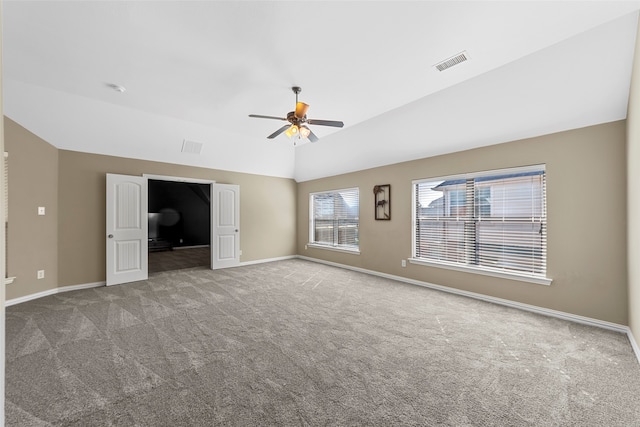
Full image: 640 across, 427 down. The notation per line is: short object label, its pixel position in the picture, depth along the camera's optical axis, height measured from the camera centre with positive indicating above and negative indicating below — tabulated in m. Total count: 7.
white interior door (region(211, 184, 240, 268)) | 6.27 -0.29
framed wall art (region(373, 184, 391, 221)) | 5.50 +0.27
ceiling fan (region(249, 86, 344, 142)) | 3.50 +1.25
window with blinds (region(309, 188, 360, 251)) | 6.48 -0.12
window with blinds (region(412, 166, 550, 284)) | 3.74 -0.13
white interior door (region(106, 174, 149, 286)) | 4.92 -0.27
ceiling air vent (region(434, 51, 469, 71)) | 2.97 +1.75
